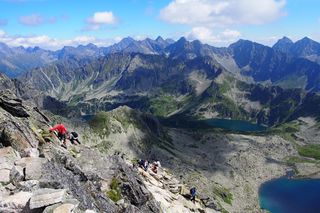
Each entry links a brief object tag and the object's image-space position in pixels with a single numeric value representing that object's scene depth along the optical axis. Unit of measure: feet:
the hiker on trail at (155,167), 154.38
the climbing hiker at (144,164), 146.94
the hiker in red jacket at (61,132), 109.11
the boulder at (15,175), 67.82
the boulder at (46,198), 51.87
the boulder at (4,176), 67.21
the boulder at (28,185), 63.55
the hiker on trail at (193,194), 143.64
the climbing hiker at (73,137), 120.47
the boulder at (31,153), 84.84
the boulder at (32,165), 70.28
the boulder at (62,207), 50.11
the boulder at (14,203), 54.71
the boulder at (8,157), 73.23
